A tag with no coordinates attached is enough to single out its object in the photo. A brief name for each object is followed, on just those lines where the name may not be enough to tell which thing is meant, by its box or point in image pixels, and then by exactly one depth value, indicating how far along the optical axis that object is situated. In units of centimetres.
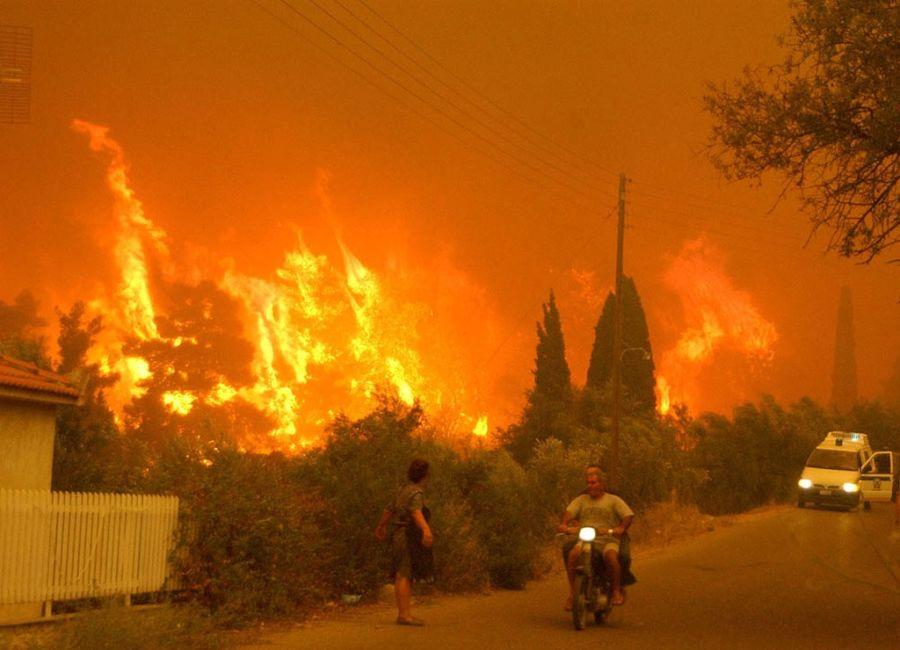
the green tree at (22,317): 6119
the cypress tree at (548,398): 5547
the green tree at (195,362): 5769
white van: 4043
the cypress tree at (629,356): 6012
